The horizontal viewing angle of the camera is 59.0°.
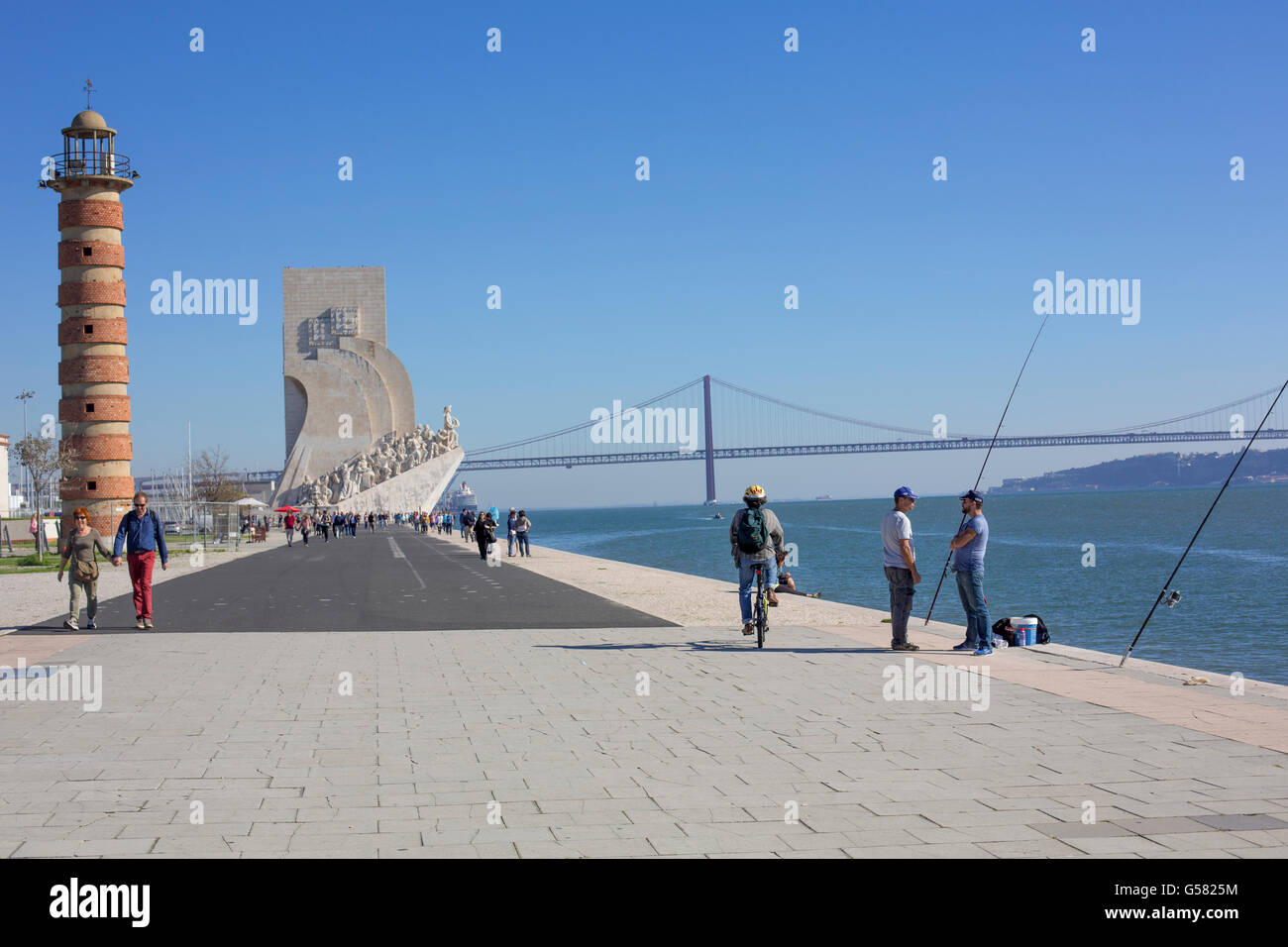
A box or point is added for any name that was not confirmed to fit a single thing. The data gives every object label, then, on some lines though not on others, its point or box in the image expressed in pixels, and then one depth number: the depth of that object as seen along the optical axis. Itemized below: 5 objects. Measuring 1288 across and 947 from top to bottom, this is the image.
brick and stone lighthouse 36.25
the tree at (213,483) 64.56
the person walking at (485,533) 29.00
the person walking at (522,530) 33.87
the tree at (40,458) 37.41
